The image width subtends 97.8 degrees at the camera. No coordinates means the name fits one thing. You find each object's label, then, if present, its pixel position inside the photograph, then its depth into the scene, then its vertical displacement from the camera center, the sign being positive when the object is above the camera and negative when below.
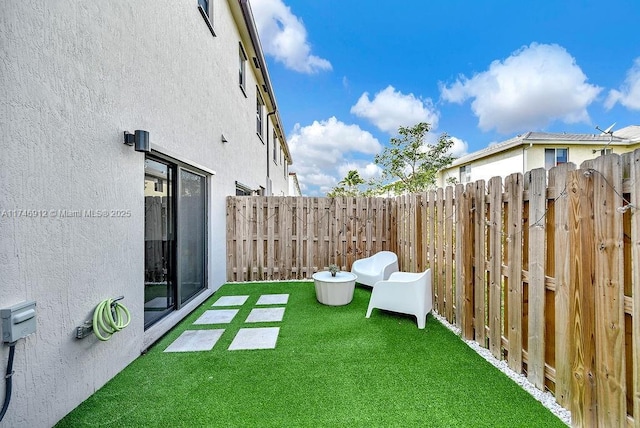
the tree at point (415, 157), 16.20 +3.49
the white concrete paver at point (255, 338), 3.15 -1.46
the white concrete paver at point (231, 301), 4.73 -1.47
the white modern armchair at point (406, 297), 3.64 -1.10
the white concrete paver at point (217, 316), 3.94 -1.47
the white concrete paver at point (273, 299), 4.72 -1.46
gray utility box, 1.59 -0.61
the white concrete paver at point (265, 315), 3.97 -1.46
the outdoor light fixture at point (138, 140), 2.79 +0.79
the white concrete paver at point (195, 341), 3.13 -1.47
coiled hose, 2.33 -0.89
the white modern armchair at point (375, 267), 5.22 -1.02
